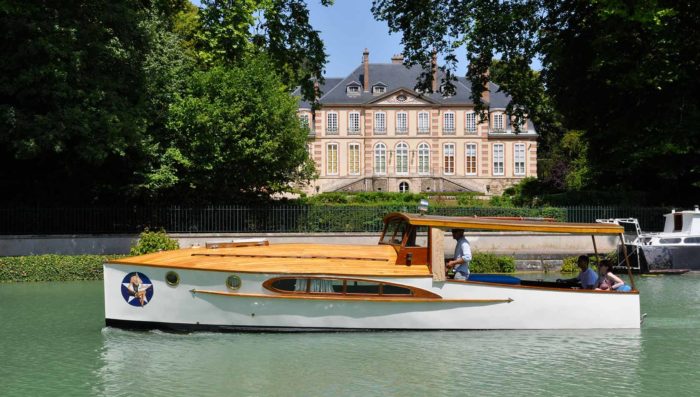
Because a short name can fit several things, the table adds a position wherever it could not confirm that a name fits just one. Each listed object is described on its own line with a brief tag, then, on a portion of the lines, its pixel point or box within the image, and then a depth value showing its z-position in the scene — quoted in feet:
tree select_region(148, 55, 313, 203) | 96.48
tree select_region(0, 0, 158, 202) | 79.97
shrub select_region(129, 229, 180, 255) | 83.25
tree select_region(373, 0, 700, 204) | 93.40
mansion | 253.65
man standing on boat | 50.14
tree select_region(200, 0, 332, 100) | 69.26
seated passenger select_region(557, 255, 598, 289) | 51.21
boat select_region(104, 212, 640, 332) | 48.01
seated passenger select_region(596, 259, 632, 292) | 50.72
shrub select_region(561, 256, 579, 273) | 91.76
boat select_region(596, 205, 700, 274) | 88.99
